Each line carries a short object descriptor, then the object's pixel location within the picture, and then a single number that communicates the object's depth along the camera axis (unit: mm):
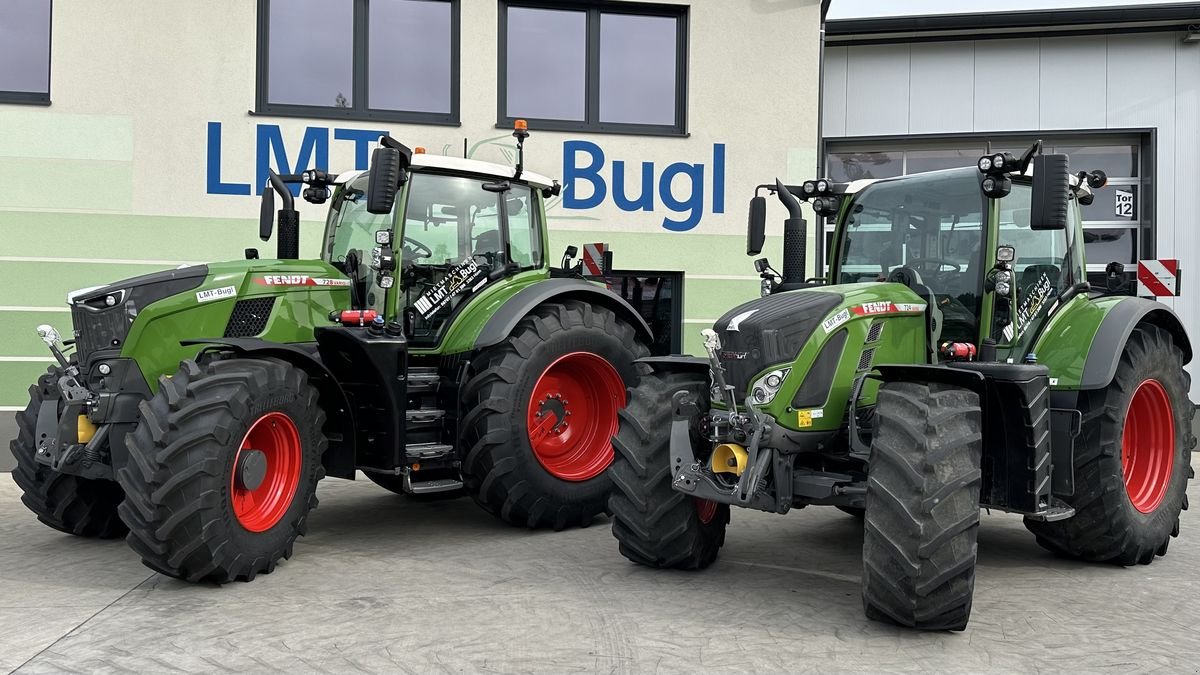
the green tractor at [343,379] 5289
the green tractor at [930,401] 4609
